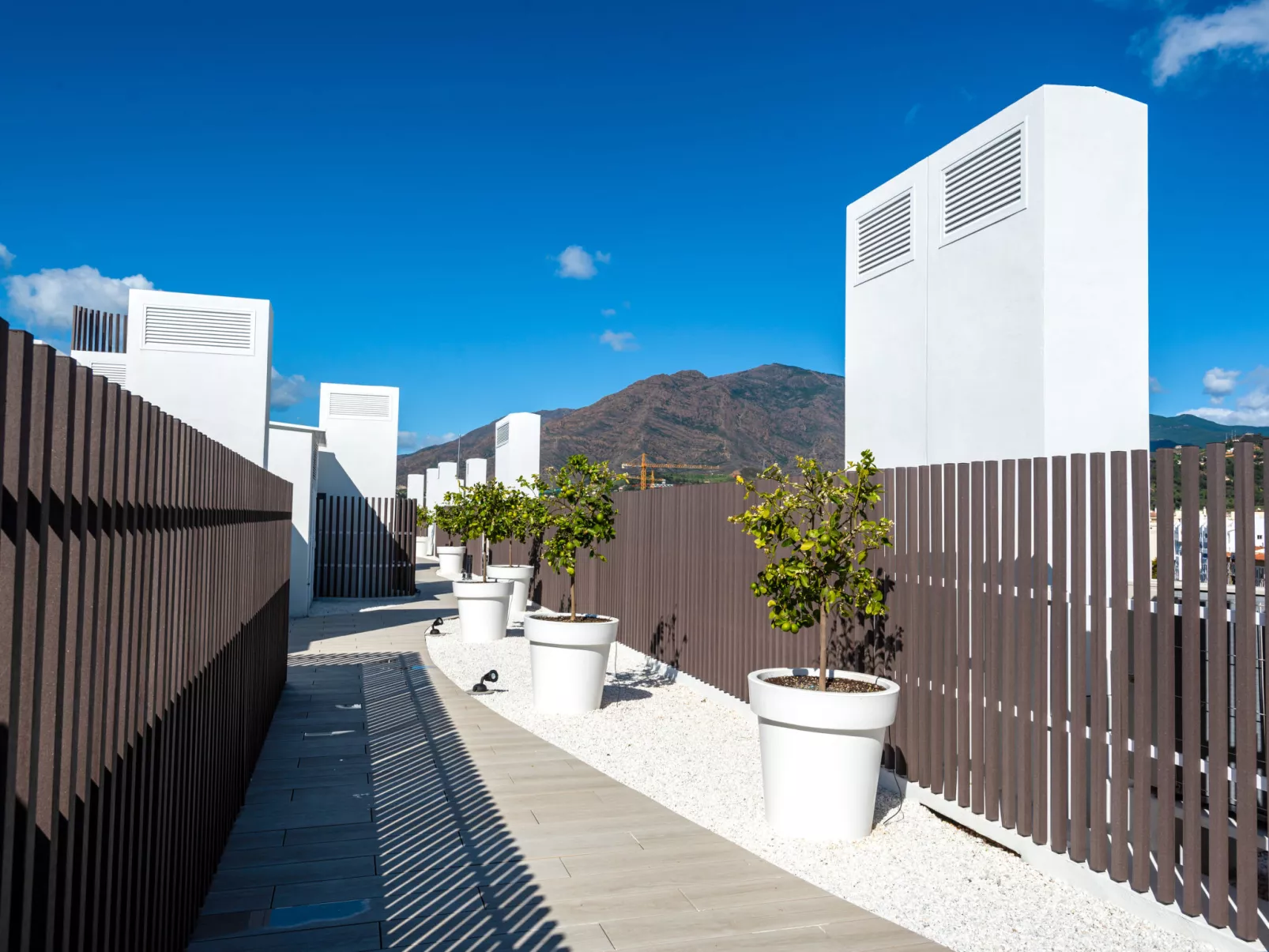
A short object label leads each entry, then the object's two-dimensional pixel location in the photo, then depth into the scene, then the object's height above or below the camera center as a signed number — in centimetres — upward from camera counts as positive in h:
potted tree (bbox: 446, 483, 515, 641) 1146 -98
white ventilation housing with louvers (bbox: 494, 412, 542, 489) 1756 +139
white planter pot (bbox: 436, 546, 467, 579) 2548 -151
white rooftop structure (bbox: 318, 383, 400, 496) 2247 +200
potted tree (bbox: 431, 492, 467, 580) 1972 -125
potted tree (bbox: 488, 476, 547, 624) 913 -27
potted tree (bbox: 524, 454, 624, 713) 726 -98
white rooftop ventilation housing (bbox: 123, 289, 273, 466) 1177 +201
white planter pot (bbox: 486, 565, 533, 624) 1443 -114
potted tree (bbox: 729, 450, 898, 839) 435 -92
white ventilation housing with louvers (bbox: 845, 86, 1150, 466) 523 +150
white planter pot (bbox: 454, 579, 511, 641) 1145 -130
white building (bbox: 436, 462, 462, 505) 3410 +141
